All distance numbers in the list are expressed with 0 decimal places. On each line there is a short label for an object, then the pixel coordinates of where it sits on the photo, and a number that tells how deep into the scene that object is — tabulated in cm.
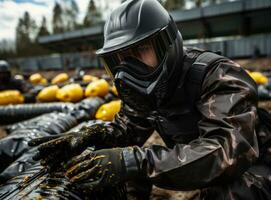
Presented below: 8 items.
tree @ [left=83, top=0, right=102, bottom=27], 3681
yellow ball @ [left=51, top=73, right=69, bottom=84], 1206
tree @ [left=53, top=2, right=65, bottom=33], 4138
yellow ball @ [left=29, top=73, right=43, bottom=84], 1326
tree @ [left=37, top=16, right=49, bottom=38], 4351
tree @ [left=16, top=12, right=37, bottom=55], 4284
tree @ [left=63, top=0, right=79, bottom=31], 4041
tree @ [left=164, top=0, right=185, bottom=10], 2792
